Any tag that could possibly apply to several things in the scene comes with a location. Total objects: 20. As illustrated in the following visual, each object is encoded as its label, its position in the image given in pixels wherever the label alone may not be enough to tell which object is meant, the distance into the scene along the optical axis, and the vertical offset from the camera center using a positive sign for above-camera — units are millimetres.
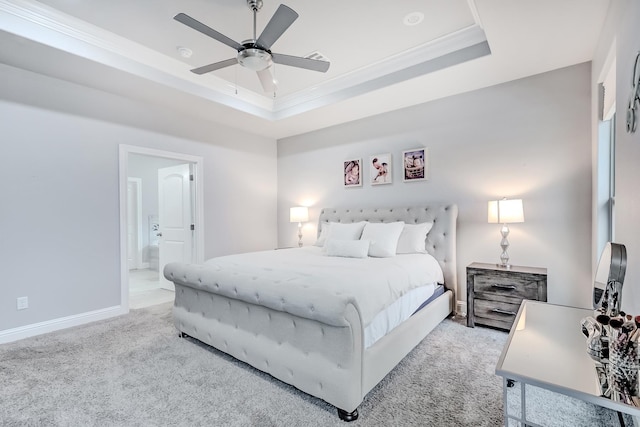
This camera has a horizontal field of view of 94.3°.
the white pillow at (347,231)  3646 -253
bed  1697 -785
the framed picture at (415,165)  3840 +603
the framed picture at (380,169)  4172 +596
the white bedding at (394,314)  1911 -776
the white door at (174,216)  4582 -62
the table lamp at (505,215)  2951 -55
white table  1051 -626
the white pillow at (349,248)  3180 -411
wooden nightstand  2779 -796
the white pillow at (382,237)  3273 -301
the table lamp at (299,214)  4926 -46
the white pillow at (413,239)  3447 -337
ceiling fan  1911 +1211
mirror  1364 -364
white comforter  1776 -503
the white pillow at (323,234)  4141 -325
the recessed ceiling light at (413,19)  2574 +1702
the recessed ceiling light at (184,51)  3077 +1700
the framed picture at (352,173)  4477 +584
